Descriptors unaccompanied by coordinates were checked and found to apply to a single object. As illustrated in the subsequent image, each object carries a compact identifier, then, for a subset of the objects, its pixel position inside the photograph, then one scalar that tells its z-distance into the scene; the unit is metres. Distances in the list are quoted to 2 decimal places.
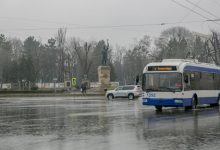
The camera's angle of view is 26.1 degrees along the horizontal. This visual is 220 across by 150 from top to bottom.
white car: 51.61
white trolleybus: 25.64
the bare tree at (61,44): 99.82
